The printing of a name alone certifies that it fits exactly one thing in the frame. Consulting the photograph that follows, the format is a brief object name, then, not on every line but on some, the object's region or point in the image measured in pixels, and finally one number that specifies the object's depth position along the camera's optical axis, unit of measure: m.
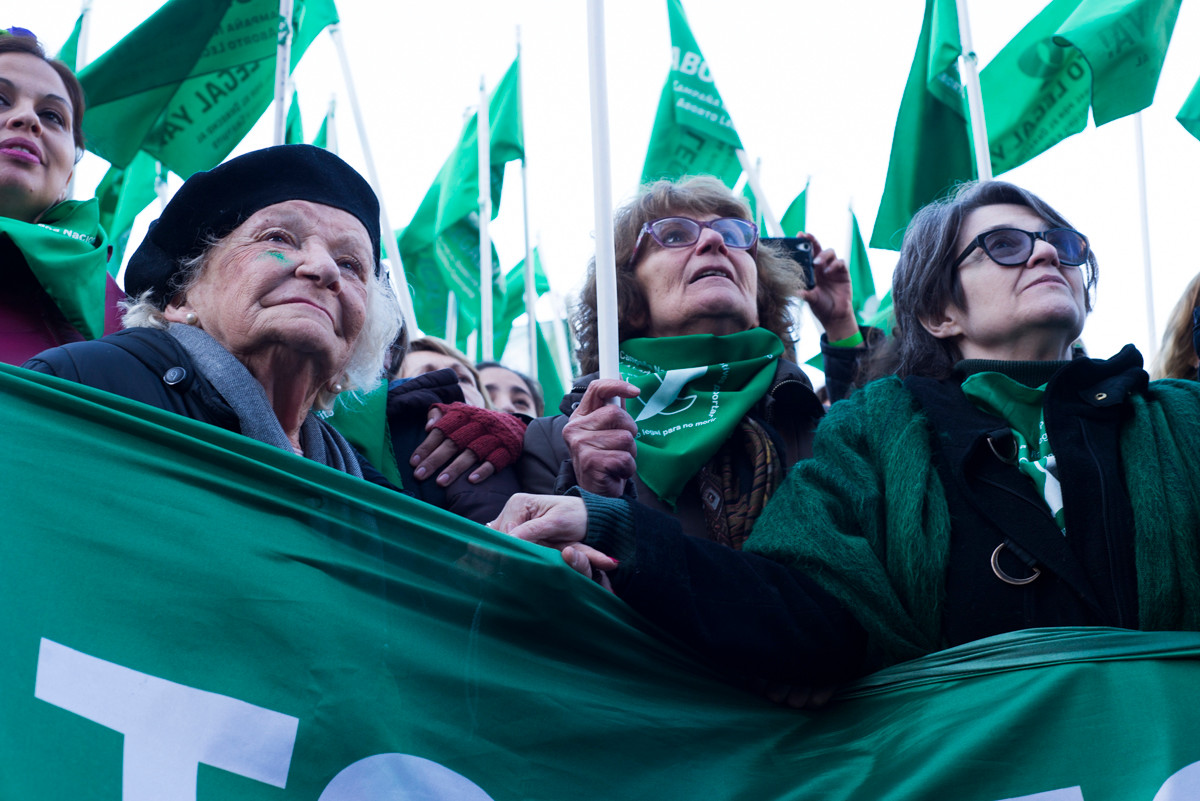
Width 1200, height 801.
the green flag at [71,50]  6.82
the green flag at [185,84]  5.27
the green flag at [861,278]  9.88
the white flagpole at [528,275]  9.12
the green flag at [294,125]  7.85
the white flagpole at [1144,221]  6.96
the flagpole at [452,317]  10.54
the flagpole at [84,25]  6.59
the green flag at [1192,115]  6.00
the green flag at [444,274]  9.03
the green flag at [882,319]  6.19
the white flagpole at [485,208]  8.41
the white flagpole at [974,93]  4.88
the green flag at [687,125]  6.85
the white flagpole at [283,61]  4.87
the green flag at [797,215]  10.55
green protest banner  1.65
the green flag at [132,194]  7.72
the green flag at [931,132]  5.78
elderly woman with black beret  2.49
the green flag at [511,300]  10.13
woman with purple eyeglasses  2.83
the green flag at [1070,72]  5.51
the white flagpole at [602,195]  2.47
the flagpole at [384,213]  6.39
